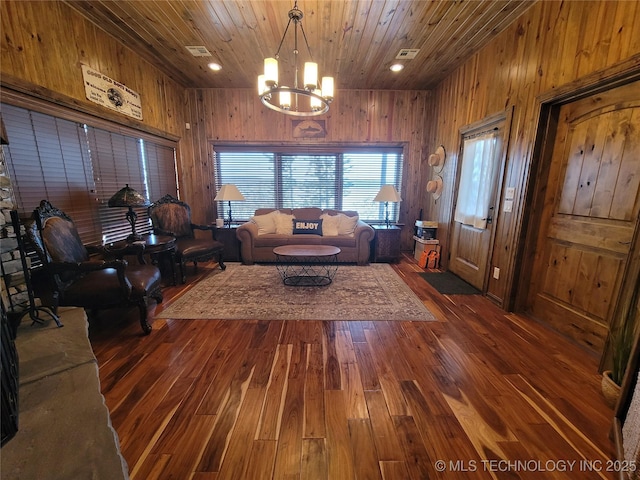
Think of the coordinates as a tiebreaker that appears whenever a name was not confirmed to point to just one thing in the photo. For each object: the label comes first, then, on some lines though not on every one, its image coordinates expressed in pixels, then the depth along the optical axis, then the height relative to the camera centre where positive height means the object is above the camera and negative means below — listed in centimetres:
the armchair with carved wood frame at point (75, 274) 198 -72
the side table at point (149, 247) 261 -62
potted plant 146 -89
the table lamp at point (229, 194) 427 -8
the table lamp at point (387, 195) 428 -8
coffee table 331 -121
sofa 420 -73
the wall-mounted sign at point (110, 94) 265 +105
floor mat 320 -122
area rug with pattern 257 -122
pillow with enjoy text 443 -63
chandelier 215 +93
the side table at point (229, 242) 443 -90
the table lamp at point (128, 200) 276 -13
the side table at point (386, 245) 439 -92
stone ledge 78 -82
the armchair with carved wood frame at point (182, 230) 347 -60
